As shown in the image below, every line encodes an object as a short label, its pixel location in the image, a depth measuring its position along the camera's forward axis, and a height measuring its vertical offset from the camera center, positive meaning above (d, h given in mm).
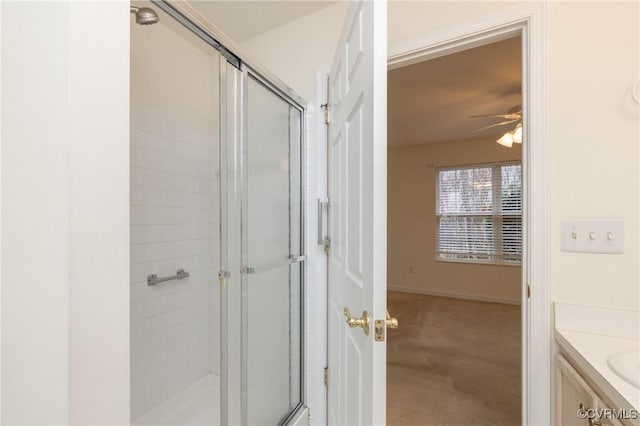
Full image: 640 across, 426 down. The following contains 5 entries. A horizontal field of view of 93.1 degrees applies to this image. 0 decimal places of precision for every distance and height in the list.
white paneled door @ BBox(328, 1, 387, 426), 814 -14
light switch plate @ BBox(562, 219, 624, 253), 1100 -87
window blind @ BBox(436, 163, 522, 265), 4613 -26
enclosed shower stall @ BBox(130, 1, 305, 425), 1378 -107
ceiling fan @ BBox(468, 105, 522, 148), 2734 +788
